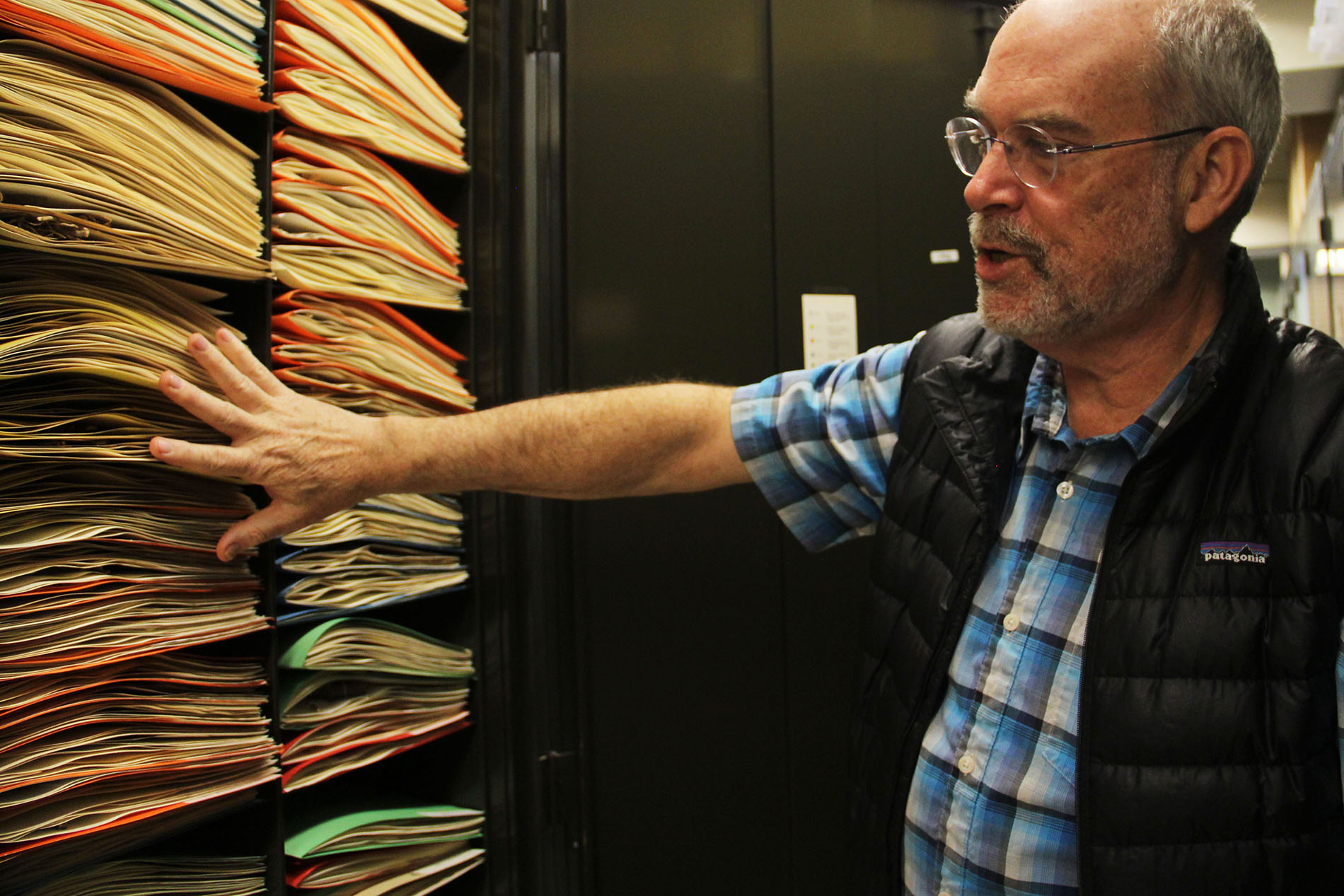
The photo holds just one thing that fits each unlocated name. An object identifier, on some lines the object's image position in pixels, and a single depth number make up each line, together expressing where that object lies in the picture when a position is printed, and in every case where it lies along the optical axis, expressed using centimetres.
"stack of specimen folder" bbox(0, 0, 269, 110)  93
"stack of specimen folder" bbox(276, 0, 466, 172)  125
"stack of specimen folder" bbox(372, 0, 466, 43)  139
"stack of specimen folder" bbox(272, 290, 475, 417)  124
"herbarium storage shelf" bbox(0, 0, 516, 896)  94
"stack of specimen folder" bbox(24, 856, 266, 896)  100
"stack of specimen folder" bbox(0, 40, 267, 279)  91
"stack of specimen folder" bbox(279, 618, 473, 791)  121
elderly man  91
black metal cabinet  156
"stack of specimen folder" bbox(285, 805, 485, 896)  120
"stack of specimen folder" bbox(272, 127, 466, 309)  125
